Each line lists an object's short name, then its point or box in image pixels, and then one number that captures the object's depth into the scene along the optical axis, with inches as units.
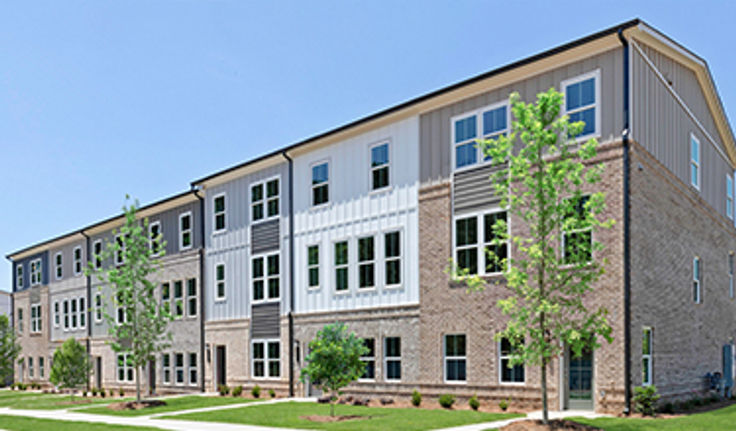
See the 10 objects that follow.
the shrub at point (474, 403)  861.8
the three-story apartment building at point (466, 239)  776.9
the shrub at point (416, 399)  935.7
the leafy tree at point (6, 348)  1989.4
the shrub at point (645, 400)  727.1
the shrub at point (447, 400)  896.9
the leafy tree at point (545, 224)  641.6
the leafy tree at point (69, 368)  1427.2
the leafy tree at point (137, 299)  1189.7
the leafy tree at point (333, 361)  858.1
